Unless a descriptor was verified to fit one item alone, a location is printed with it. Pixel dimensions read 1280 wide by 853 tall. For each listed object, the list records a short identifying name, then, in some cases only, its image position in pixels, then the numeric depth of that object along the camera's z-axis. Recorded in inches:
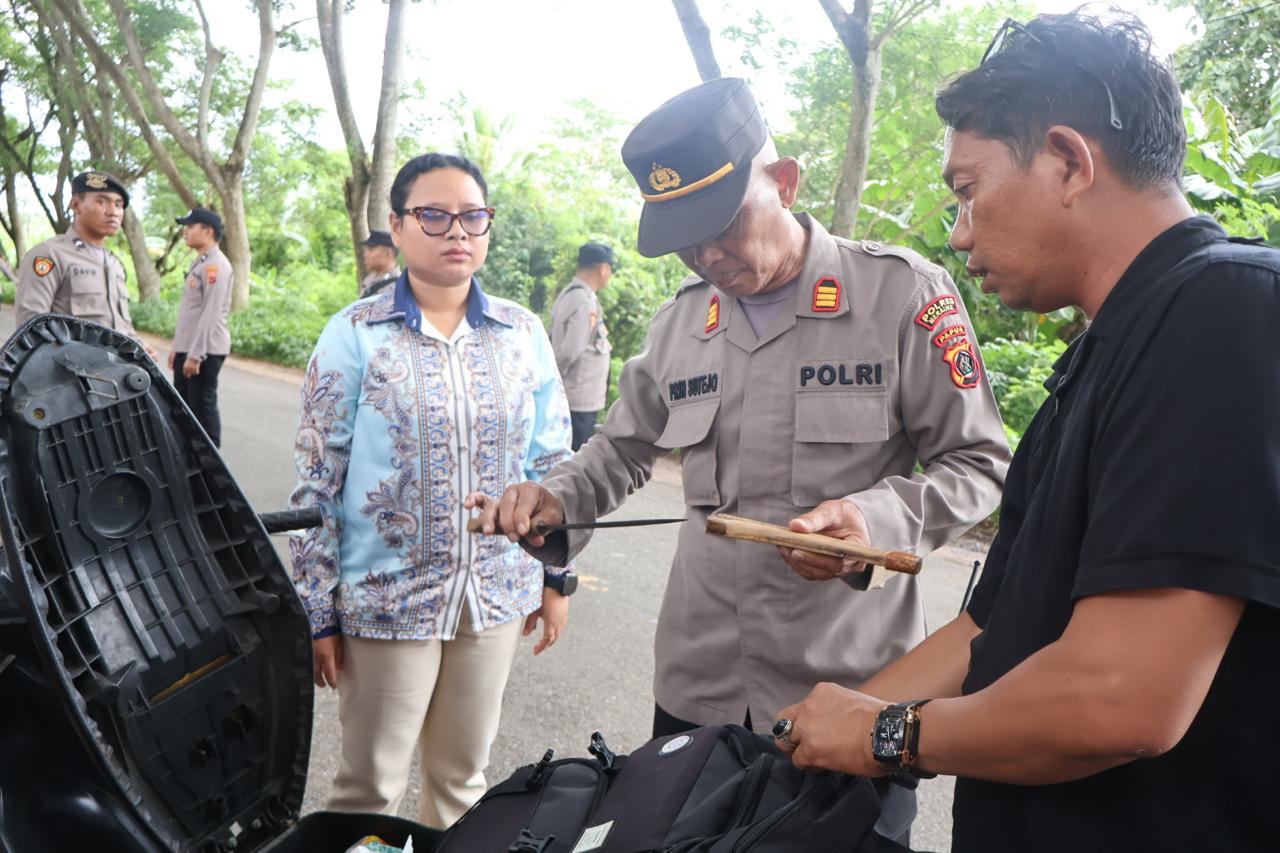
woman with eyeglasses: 93.2
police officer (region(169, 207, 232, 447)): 319.0
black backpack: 47.5
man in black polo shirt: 37.6
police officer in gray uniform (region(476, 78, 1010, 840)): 73.0
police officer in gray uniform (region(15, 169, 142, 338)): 244.8
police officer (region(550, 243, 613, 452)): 297.3
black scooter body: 48.4
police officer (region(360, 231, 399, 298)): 304.1
